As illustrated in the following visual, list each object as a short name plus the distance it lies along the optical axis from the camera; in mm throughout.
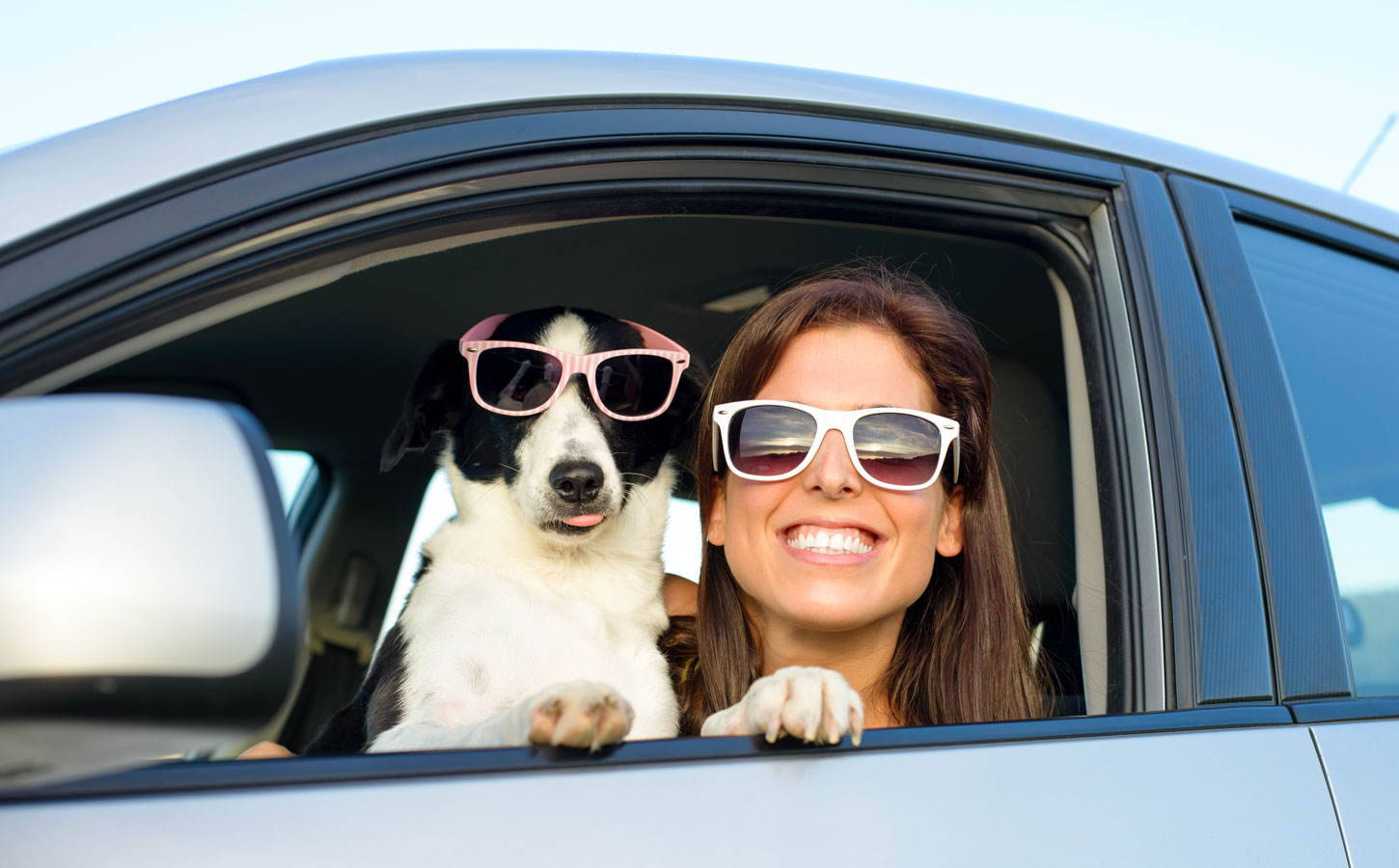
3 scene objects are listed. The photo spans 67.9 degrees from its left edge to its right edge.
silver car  624
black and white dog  1876
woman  1646
